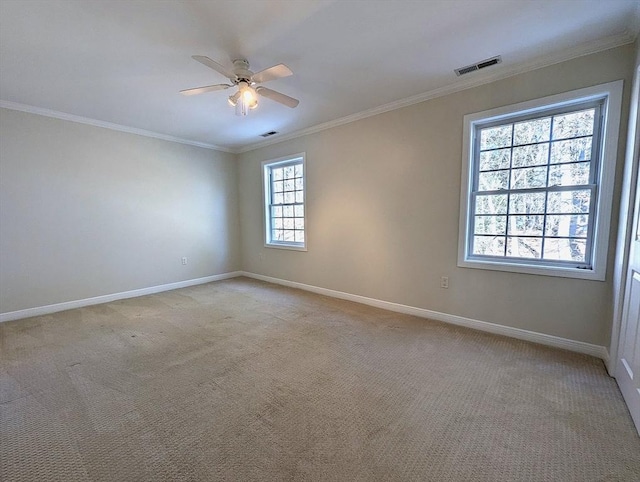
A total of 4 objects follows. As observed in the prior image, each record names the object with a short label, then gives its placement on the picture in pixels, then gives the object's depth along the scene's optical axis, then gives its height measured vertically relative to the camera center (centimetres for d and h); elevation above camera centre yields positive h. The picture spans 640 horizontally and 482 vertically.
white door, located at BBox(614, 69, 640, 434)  166 -73
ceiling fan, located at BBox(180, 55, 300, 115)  219 +113
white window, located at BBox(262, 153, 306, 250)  474 +31
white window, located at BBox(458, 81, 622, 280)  230 +34
